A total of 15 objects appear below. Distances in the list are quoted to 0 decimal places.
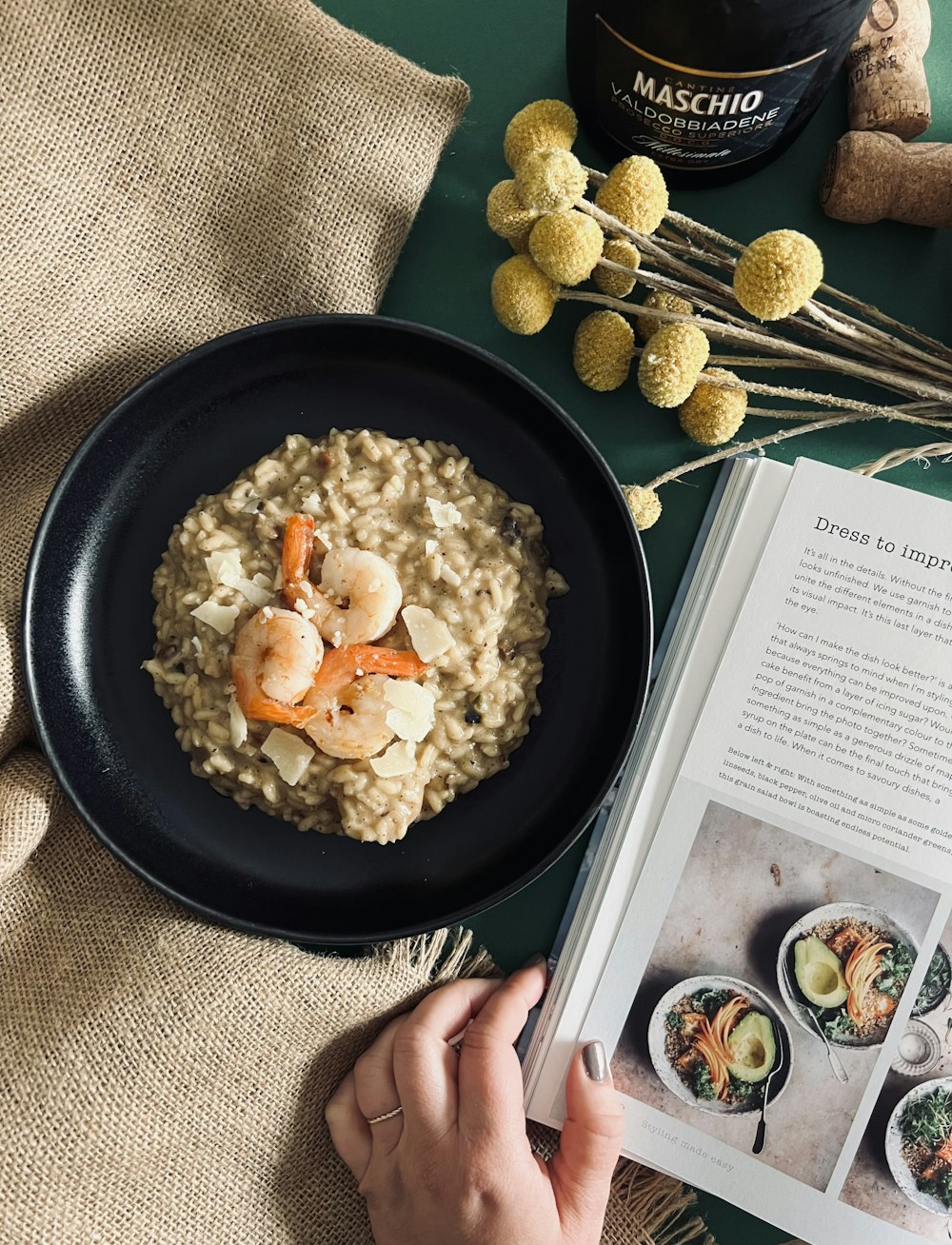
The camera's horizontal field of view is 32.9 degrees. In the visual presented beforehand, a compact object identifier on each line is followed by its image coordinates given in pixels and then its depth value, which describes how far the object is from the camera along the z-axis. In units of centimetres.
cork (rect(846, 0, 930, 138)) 62
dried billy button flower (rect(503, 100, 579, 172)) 59
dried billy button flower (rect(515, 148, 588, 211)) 57
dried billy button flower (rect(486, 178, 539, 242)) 59
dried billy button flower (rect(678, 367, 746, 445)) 61
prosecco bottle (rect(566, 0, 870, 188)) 53
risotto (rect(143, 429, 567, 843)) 58
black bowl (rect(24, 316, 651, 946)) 61
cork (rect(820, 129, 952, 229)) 62
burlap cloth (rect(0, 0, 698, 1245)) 60
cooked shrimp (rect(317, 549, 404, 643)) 58
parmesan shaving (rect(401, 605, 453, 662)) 58
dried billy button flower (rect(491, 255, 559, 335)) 60
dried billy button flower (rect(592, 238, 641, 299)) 61
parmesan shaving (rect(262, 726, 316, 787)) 59
